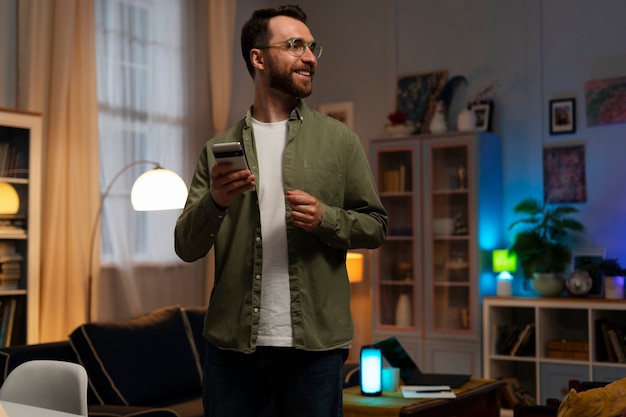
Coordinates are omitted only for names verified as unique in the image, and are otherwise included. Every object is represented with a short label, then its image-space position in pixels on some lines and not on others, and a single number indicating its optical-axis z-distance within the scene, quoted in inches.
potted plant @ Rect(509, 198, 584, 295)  230.2
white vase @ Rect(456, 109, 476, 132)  246.8
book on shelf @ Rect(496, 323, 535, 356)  228.5
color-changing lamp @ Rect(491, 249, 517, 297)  235.9
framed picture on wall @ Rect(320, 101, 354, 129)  279.7
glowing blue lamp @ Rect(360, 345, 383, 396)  157.2
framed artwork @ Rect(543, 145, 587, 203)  237.8
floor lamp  186.7
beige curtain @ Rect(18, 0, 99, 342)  203.6
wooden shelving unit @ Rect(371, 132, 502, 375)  239.8
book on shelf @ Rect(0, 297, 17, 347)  174.6
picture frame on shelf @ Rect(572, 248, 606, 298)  225.5
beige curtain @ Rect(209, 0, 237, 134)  263.4
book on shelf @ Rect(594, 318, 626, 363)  214.5
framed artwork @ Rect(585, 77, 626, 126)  232.4
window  226.1
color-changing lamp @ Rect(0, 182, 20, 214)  174.1
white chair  94.8
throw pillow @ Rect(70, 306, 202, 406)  156.3
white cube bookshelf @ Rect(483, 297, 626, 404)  216.4
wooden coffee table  147.7
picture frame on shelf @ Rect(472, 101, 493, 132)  249.4
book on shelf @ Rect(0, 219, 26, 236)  174.1
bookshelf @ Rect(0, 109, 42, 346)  175.3
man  74.0
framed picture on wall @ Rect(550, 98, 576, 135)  239.5
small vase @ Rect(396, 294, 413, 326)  249.8
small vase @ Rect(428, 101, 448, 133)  250.9
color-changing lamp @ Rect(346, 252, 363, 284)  250.4
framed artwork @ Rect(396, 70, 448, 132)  261.1
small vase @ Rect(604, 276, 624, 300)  219.3
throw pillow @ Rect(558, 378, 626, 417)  107.0
